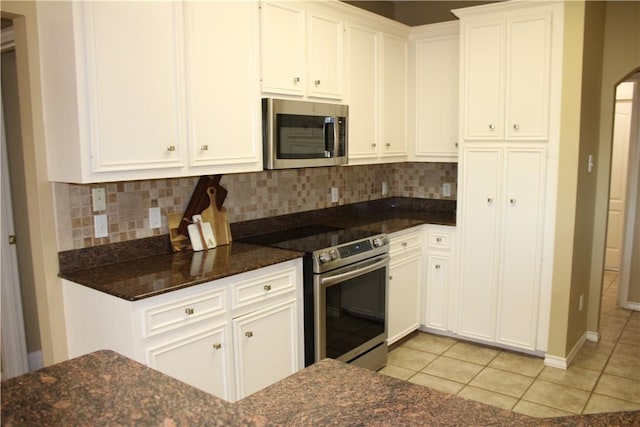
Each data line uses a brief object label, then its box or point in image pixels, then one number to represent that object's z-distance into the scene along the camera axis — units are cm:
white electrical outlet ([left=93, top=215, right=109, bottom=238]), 259
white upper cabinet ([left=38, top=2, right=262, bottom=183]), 220
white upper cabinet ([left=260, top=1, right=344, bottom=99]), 301
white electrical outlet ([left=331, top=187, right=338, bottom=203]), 418
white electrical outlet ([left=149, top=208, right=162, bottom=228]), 285
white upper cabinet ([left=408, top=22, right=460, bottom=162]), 409
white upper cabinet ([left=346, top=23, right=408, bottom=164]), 372
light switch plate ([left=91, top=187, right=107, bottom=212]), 258
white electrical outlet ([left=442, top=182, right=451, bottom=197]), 452
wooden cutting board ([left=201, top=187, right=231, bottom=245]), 307
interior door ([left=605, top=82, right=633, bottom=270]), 609
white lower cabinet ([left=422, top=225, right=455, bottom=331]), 404
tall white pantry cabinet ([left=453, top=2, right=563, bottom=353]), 351
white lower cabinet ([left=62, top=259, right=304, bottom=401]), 219
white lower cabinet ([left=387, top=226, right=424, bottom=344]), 379
